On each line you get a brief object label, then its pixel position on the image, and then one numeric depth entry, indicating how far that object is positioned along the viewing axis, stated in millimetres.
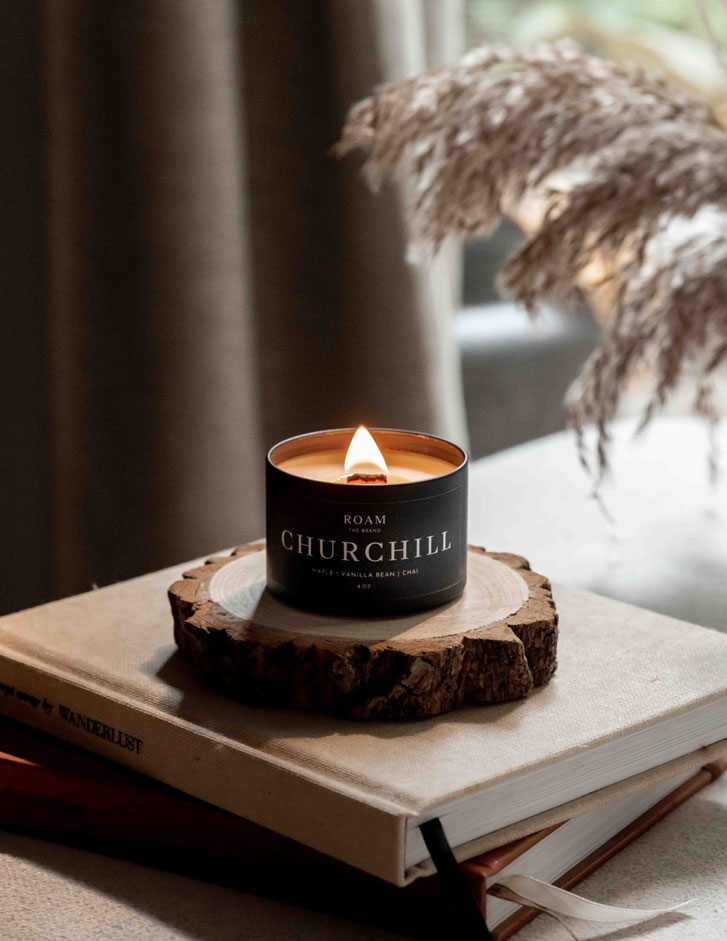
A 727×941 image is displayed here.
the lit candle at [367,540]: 778
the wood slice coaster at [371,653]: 761
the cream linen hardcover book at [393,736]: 729
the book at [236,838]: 746
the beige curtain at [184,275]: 1110
